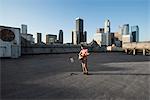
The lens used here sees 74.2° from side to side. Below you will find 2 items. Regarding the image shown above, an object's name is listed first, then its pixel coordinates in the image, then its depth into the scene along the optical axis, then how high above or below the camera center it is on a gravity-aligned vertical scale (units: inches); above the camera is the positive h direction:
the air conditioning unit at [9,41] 564.5 +34.6
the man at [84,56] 267.9 -23.2
